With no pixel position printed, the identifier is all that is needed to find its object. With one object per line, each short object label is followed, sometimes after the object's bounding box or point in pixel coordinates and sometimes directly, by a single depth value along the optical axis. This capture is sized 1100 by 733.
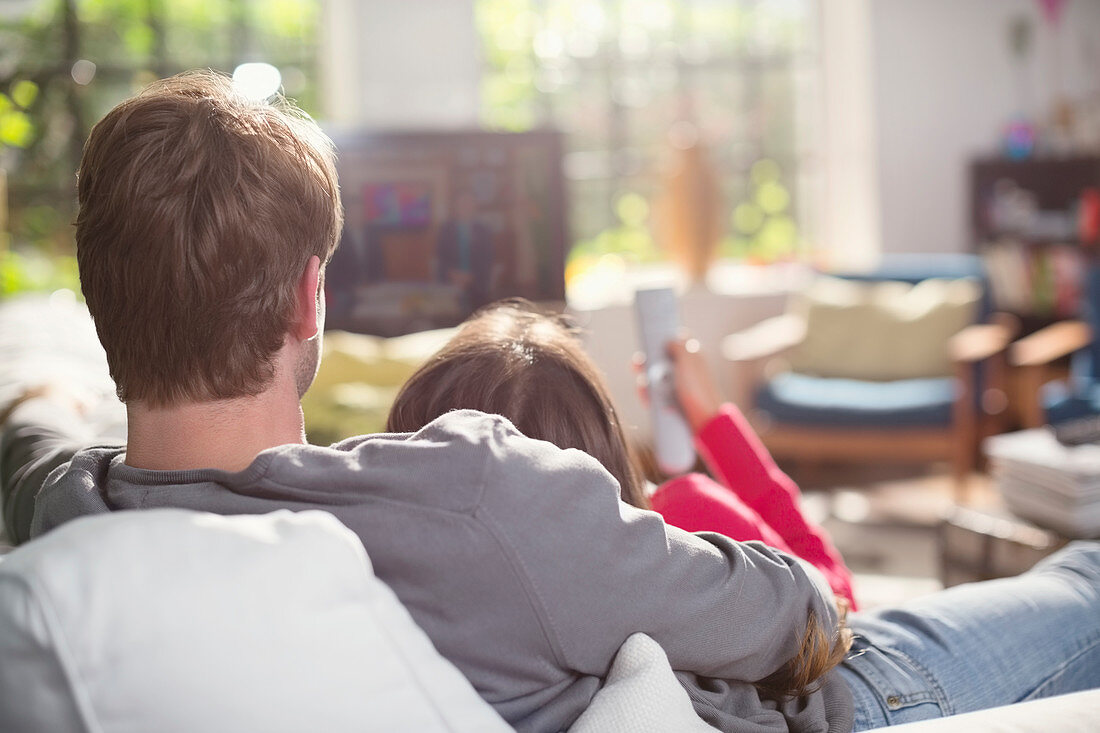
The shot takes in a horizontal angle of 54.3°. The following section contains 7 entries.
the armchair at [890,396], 3.79
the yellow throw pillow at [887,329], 4.11
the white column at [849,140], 5.48
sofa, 0.65
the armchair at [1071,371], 3.54
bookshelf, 4.82
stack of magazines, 2.04
